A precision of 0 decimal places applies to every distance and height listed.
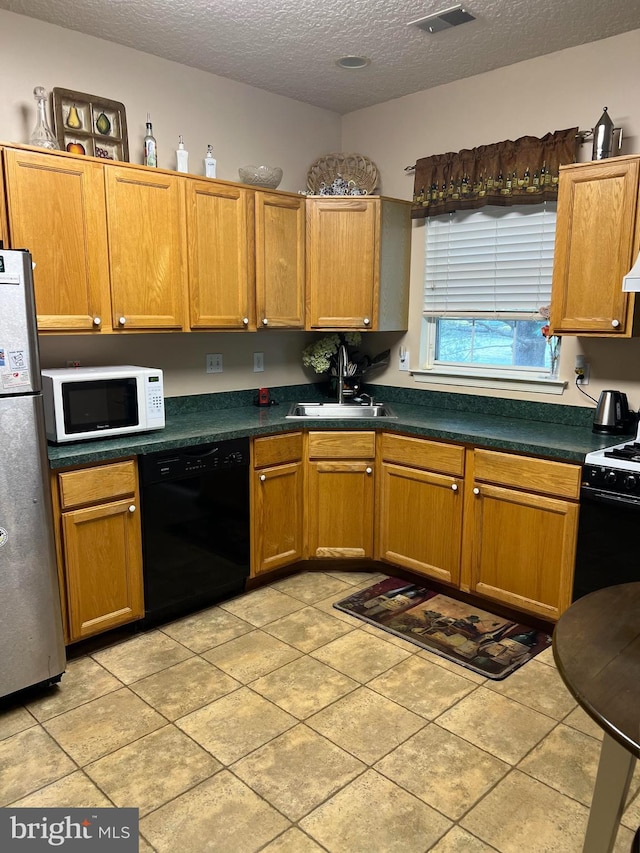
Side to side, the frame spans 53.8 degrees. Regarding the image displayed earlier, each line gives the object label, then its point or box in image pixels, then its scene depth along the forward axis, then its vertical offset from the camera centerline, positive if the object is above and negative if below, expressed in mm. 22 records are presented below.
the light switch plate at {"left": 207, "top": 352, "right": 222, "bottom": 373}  3723 -260
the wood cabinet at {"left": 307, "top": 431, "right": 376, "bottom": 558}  3506 -973
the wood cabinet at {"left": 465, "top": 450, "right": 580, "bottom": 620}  2801 -970
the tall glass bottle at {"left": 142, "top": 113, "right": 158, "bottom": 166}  3119 +808
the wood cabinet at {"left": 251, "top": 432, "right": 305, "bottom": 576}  3336 -990
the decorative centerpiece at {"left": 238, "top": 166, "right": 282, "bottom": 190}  3475 +780
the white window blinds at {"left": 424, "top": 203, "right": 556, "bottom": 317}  3414 +330
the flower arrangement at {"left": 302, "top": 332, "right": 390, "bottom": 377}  4047 -240
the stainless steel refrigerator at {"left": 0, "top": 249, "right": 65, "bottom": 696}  2162 -694
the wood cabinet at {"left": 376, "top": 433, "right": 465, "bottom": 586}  3211 -981
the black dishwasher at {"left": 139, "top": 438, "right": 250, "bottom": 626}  2904 -995
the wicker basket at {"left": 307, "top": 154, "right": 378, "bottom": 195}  4035 +939
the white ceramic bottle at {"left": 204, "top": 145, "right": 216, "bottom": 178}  3393 +799
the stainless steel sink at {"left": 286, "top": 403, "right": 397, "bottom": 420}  3789 -545
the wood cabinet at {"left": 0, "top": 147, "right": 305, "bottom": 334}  2664 +341
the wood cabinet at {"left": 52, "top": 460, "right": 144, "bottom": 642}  2621 -980
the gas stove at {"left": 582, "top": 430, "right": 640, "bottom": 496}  2508 -599
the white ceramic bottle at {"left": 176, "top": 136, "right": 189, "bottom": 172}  3271 +807
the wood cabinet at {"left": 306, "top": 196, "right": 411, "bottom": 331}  3658 +345
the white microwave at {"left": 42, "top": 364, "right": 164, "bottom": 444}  2676 -371
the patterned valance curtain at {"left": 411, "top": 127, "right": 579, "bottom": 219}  3232 +791
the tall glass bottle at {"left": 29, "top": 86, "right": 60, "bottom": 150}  2695 +797
